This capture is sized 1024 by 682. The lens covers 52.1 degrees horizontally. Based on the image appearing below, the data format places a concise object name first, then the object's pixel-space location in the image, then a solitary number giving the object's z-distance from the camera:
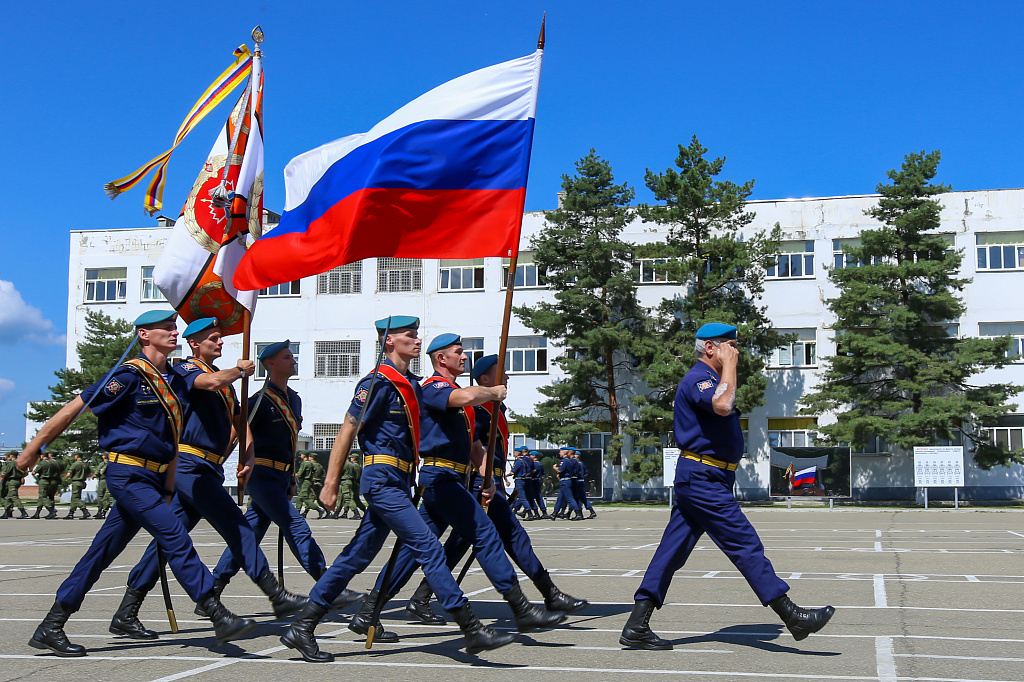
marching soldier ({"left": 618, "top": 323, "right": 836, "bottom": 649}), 6.44
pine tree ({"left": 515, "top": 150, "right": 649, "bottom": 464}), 40.22
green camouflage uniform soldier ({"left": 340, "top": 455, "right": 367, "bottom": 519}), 26.00
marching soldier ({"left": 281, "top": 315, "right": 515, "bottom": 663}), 6.41
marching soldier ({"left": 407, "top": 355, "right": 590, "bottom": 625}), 7.75
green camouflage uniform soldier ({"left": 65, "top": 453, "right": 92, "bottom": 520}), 27.78
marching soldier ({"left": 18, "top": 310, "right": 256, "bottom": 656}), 6.39
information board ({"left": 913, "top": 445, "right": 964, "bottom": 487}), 31.42
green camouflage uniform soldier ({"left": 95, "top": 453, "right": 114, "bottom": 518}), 26.47
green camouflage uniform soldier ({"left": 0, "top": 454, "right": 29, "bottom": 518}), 27.98
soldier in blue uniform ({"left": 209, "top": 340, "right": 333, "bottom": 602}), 8.13
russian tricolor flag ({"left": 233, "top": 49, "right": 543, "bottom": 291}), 7.79
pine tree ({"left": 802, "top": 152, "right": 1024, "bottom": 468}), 36.81
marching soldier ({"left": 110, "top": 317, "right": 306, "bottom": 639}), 7.29
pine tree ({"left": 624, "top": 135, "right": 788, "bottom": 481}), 38.91
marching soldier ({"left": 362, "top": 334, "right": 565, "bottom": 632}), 6.92
